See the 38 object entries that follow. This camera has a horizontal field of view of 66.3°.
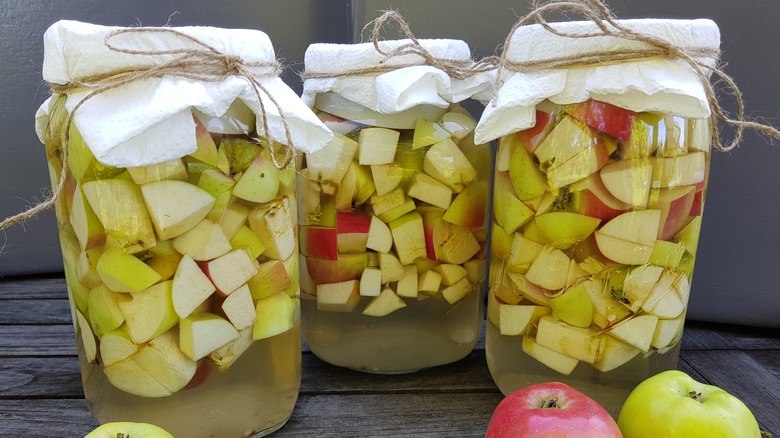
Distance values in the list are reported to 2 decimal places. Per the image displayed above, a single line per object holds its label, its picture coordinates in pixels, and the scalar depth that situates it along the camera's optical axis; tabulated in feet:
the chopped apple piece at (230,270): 1.69
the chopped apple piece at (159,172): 1.56
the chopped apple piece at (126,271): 1.61
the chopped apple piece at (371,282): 2.21
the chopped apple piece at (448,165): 2.13
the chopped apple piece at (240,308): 1.74
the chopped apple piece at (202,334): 1.67
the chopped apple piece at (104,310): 1.67
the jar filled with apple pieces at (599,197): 1.69
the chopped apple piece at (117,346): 1.68
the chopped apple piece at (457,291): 2.28
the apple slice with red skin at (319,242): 2.20
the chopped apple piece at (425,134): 2.12
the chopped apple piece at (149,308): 1.64
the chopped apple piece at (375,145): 2.10
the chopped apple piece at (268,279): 1.81
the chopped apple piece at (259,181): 1.72
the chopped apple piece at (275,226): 1.77
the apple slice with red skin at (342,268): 2.21
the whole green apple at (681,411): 1.59
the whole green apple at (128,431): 1.45
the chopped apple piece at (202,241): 1.65
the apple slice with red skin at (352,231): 2.16
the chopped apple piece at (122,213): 1.58
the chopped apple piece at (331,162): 2.11
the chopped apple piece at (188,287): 1.65
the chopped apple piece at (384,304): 2.23
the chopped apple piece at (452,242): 2.21
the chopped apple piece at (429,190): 2.14
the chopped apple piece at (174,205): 1.58
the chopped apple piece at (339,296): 2.23
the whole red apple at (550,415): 1.49
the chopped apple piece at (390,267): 2.19
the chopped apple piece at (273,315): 1.83
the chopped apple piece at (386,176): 2.11
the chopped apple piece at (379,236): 2.17
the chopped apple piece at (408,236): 2.17
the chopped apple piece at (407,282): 2.23
